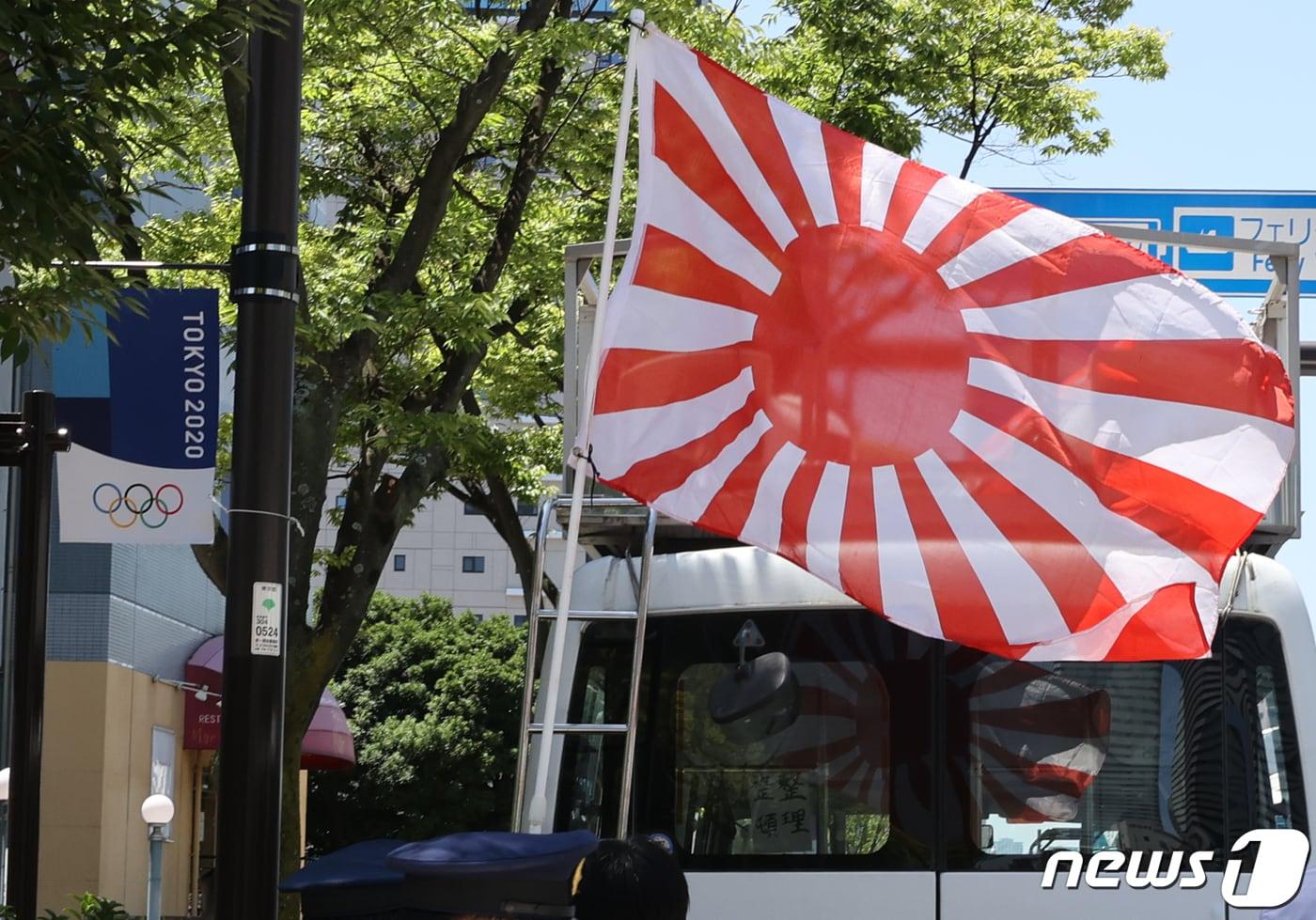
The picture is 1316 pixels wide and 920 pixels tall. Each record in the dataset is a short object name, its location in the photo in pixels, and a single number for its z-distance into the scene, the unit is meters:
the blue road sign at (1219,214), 16.64
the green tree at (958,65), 20.38
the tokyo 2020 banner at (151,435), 10.41
